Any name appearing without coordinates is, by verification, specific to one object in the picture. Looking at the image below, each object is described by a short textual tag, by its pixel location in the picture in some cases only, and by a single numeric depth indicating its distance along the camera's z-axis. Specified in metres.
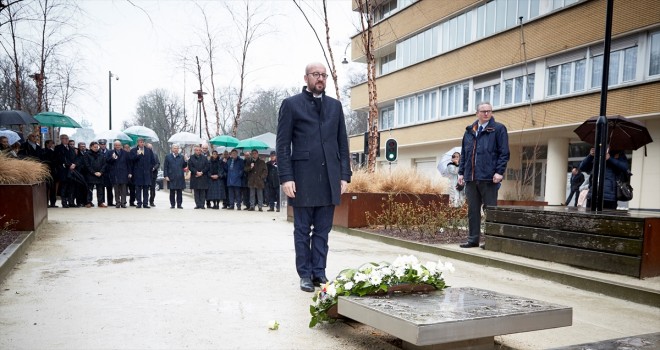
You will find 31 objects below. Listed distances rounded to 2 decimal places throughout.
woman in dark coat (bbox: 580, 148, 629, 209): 7.91
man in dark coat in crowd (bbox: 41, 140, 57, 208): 15.02
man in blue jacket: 7.54
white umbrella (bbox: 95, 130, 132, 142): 22.66
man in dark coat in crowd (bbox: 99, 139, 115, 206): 15.97
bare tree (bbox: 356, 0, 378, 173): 14.18
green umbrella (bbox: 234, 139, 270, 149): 19.38
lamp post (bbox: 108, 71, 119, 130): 34.78
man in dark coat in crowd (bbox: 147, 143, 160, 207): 16.78
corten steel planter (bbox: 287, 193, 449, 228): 10.52
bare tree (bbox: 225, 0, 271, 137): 26.22
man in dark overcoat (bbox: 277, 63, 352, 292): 4.94
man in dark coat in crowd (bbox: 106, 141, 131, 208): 15.77
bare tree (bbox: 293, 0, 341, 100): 15.87
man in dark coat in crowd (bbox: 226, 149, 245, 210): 17.14
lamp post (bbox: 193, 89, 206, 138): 29.98
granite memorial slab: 2.72
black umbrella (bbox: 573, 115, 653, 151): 8.16
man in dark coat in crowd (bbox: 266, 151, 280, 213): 17.09
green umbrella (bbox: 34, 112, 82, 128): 16.20
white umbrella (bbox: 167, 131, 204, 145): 21.57
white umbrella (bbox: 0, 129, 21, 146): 14.73
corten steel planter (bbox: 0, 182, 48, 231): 7.87
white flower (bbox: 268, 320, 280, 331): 3.55
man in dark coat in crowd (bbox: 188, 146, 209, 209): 17.25
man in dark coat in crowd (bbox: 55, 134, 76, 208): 15.06
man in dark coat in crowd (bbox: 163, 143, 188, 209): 16.97
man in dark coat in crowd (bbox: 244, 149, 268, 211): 16.77
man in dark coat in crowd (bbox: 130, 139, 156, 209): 16.05
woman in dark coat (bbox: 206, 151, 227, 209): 17.48
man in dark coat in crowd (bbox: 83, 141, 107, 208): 15.56
